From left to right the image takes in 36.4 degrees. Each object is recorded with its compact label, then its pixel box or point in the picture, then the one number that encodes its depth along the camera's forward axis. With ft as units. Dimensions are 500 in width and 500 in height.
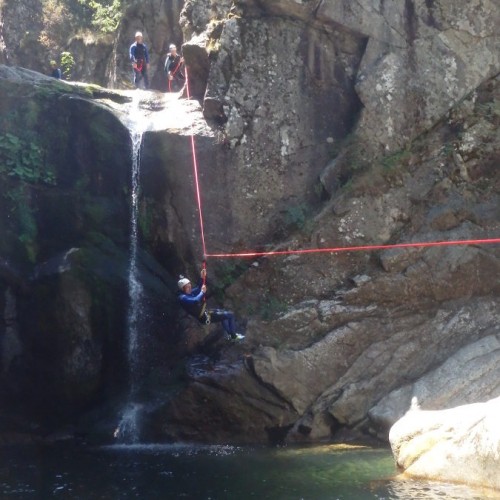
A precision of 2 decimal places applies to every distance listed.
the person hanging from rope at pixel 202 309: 41.06
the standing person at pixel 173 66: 60.17
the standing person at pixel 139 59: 60.08
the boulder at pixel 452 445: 29.76
